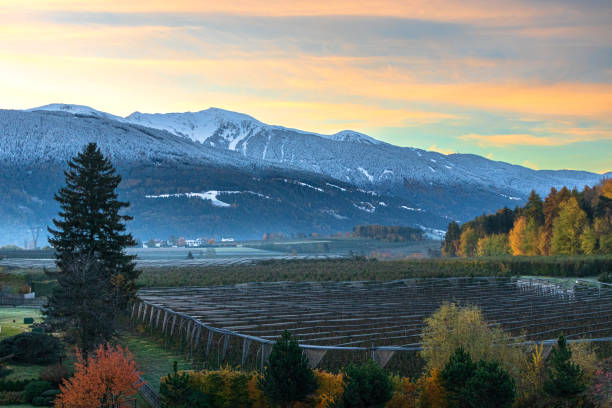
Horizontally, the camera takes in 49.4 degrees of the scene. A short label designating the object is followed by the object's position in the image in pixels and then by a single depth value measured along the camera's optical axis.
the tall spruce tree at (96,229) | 49.25
